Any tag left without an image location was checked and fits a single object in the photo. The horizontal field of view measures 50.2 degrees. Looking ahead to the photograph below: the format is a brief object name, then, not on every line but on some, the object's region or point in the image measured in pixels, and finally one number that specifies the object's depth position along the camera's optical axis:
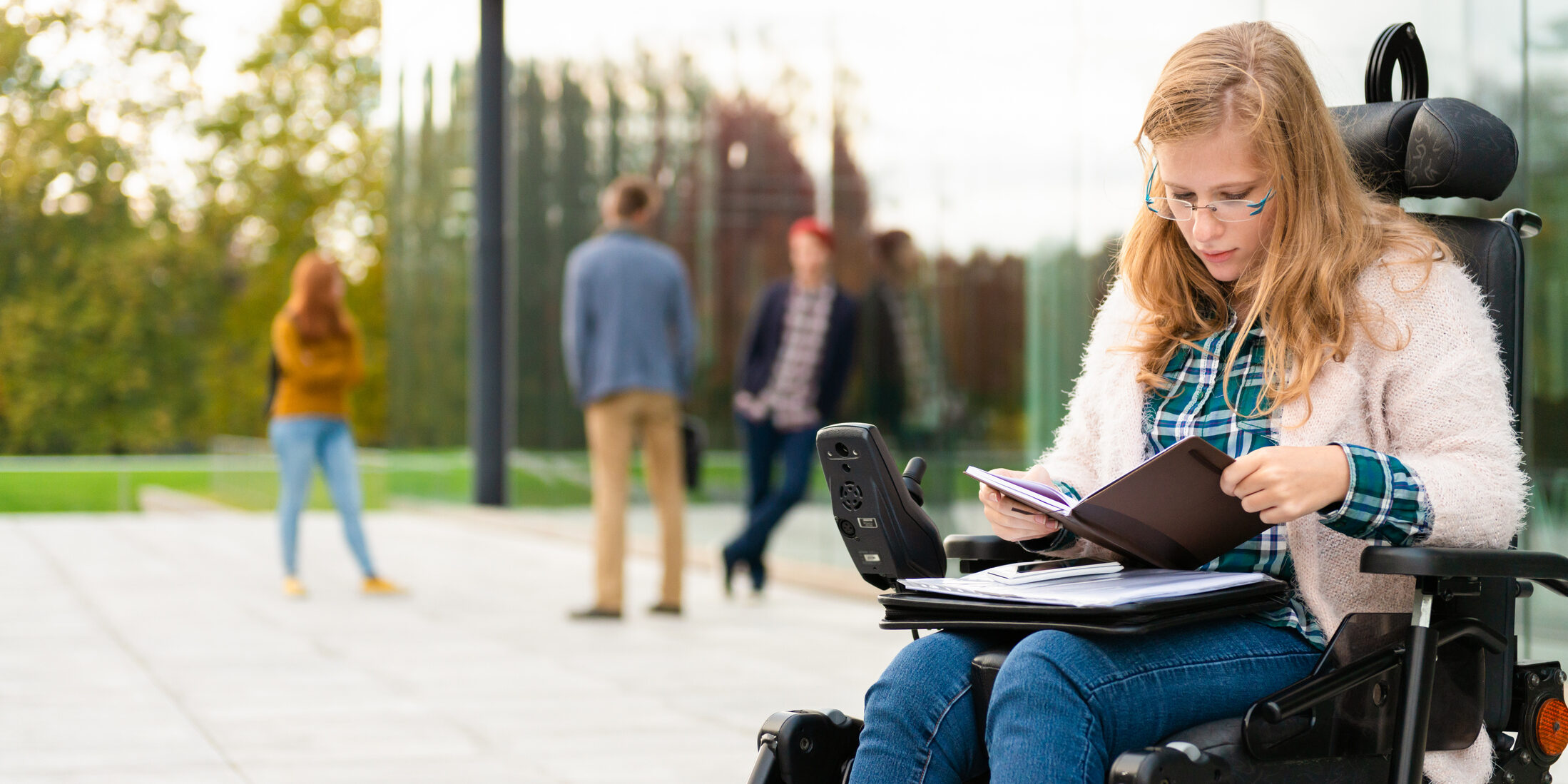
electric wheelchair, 2.11
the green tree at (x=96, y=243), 17.84
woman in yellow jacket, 8.06
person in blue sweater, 7.12
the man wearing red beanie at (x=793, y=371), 7.65
